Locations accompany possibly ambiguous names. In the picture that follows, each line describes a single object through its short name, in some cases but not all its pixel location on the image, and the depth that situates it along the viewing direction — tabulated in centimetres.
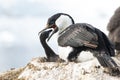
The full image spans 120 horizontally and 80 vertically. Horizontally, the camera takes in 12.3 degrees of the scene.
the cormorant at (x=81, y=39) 1066
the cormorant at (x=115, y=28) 1703
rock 1050
